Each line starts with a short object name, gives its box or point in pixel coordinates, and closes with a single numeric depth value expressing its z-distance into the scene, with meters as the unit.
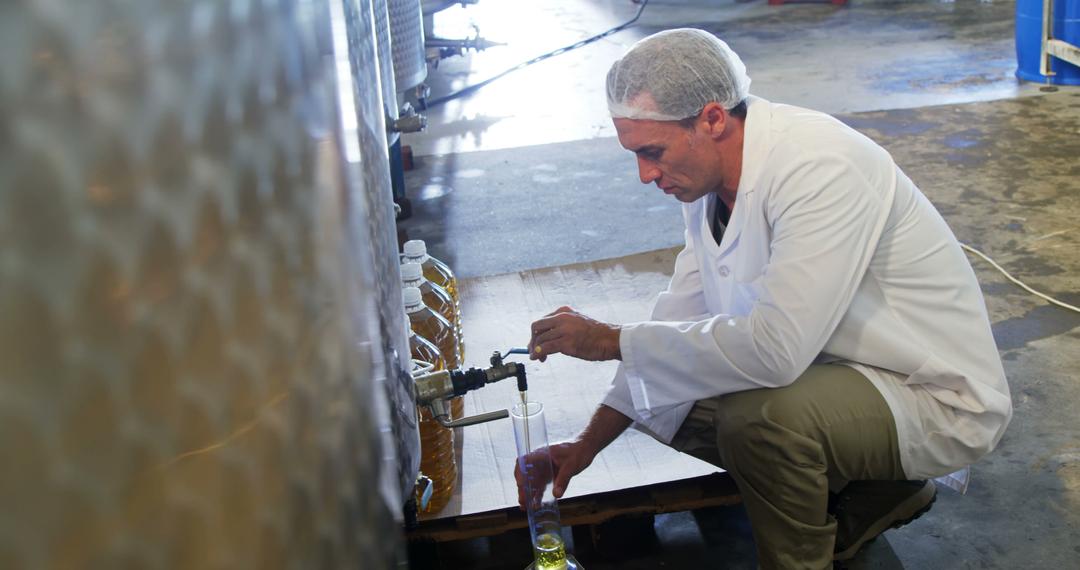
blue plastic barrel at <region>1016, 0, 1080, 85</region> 5.71
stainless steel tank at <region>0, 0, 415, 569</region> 0.31
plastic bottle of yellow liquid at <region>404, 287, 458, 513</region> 2.12
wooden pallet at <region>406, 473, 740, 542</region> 2.19
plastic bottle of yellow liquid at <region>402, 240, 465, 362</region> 2.84
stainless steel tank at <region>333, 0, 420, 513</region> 0.87
